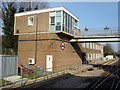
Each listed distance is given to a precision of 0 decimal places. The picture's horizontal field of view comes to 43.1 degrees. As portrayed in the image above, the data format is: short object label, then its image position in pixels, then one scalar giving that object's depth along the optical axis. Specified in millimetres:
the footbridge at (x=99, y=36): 19109
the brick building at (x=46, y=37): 17266
